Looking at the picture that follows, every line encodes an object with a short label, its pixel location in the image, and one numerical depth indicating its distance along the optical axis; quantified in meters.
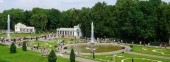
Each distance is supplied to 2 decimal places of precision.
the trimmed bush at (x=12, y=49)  38.16
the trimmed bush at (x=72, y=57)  31.61
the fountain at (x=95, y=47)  46.14
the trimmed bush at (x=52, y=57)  30.22
